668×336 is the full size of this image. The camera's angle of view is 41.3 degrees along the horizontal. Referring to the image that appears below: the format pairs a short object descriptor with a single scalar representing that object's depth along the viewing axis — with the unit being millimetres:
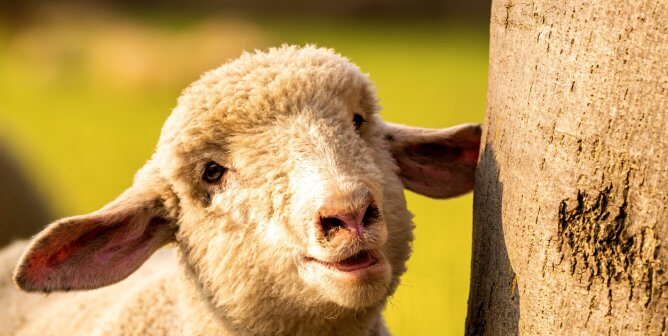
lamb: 2574
